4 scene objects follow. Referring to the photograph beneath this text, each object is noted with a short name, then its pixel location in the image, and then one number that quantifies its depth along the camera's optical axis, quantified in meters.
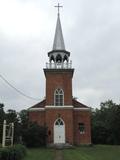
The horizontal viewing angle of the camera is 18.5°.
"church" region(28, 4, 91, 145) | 46.16
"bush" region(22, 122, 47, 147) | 43.28
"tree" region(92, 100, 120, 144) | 61.41
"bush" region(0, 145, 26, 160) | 19.55
